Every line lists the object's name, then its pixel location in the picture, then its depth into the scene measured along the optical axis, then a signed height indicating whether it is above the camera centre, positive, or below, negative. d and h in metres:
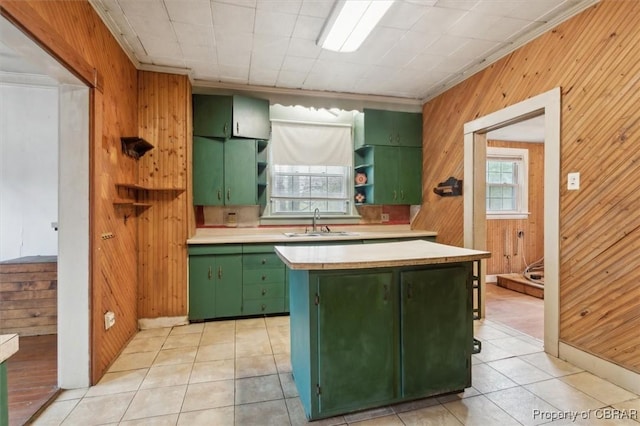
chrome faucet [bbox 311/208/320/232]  4.32 -0.14
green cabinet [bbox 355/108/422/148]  4.26 +1.11
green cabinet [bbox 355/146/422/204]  4.32 +0.47
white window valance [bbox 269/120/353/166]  4.21 +0.88
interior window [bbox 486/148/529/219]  5.59 +0.47
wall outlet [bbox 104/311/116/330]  2.47 -0.93
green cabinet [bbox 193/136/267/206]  3.70 +0.43
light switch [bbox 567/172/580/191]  2.44 +0.22
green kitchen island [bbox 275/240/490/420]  1.82 -0.74
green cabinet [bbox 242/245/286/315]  3.61 -0.88
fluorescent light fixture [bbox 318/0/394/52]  2.24 +1.48
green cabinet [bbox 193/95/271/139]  3.69 +1.10
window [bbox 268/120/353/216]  4.24 +0.56
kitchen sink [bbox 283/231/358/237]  3.95 -0.35
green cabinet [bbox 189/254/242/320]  3.48 -0.90
